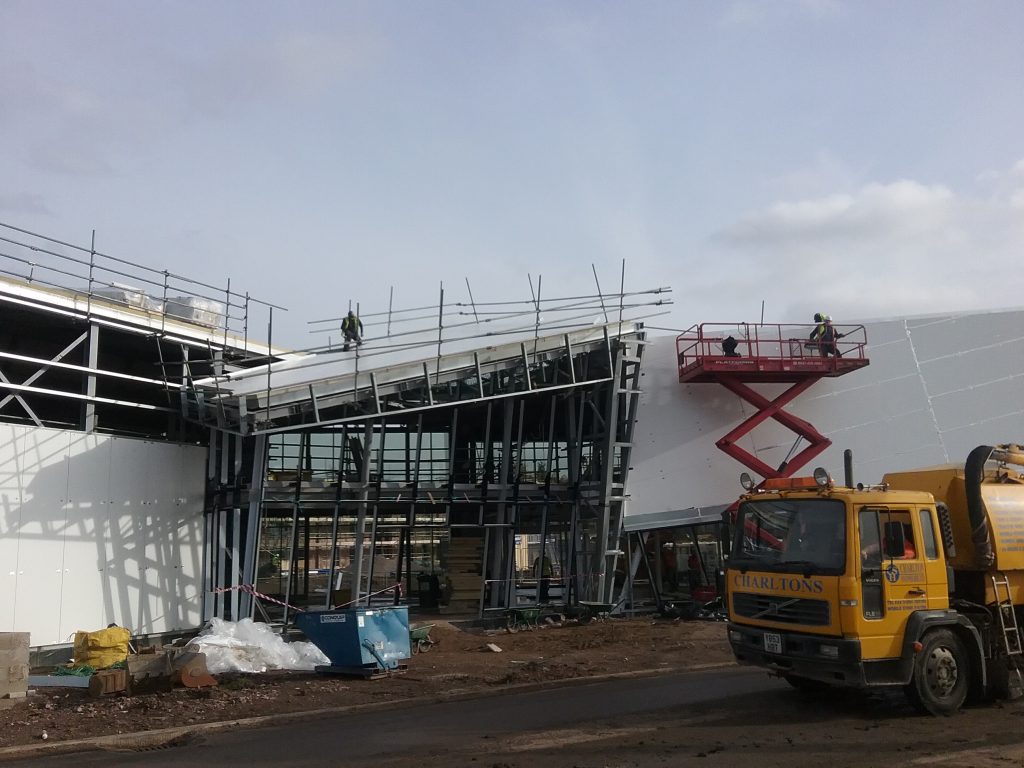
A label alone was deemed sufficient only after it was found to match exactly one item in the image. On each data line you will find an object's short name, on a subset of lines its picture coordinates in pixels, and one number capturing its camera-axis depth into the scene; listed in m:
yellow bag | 13.24
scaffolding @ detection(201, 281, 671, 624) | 17.95
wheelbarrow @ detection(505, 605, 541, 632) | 18.69
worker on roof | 20.69
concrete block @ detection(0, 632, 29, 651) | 10.98
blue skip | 12.32
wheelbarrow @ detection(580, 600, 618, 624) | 19.50
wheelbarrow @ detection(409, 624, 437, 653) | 15.60
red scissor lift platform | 21.94
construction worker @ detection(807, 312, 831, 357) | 22.34
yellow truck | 8.71
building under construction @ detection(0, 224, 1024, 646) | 16.11
